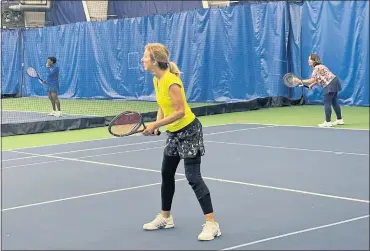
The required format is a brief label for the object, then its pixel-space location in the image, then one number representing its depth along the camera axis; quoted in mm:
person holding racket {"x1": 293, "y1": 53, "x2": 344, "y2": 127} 10789
